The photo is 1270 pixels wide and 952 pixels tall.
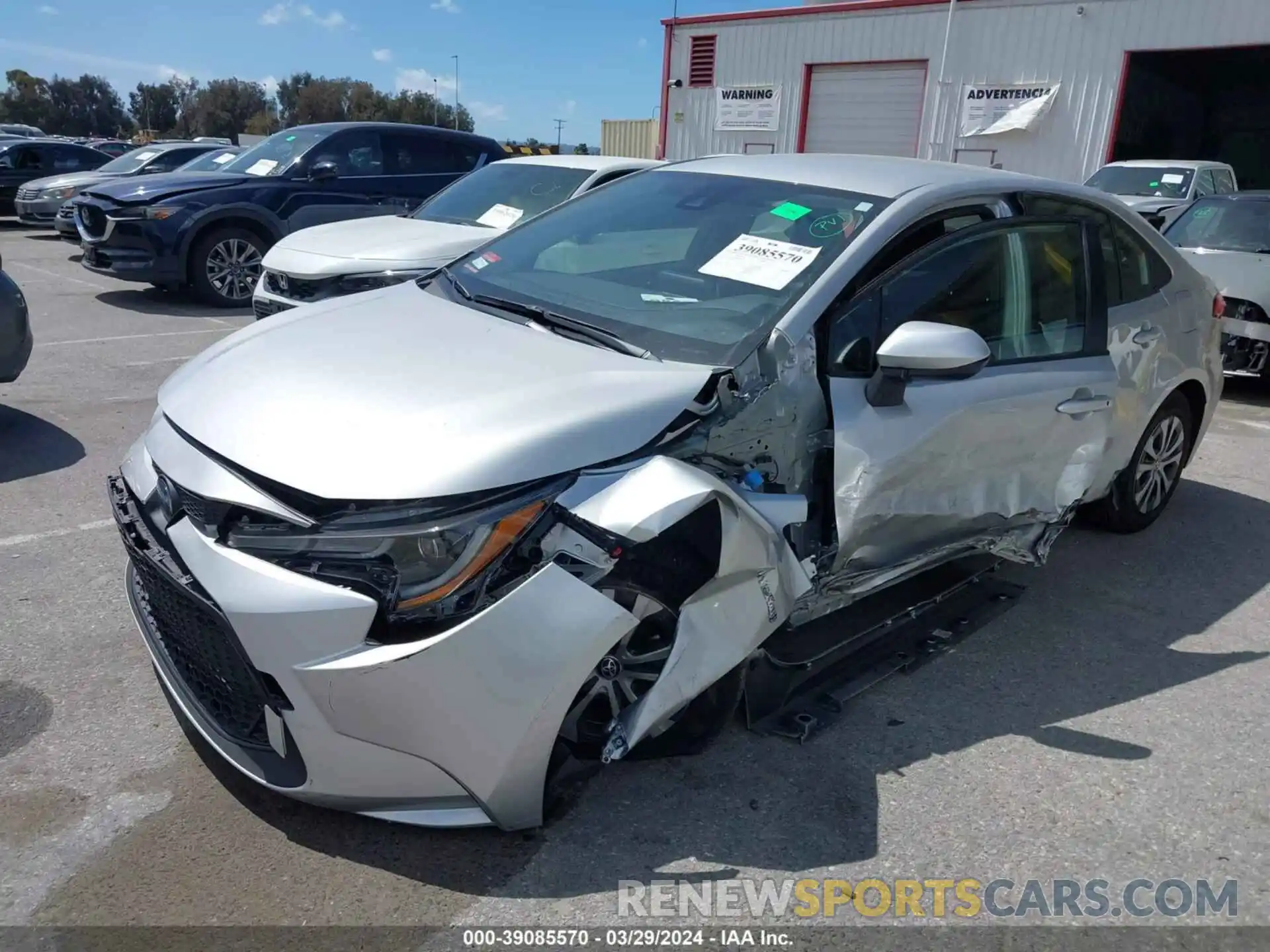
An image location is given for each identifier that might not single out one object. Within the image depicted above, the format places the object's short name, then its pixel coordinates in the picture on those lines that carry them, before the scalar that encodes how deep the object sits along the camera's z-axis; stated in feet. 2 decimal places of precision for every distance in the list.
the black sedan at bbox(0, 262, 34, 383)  17.22
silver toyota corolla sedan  7.08
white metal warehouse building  55.21
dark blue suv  30.58
